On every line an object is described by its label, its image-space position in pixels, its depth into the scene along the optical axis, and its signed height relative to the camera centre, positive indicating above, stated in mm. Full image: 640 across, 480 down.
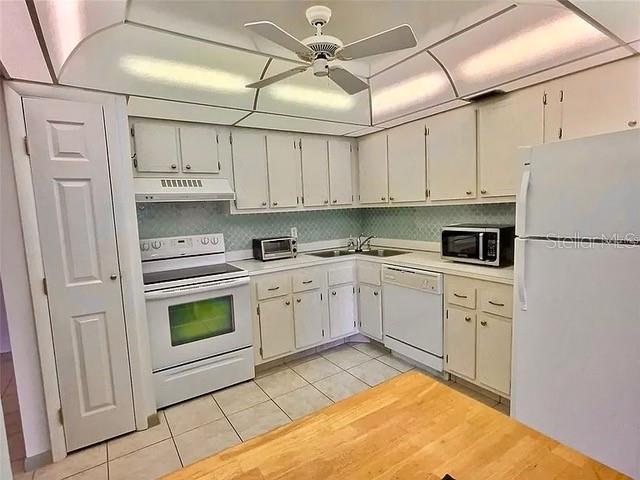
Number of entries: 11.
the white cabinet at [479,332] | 2342 -942
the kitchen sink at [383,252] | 3773 -499
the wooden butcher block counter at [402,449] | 887 -692
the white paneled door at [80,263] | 2014 -262
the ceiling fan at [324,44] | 1403 +749
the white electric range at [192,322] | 2533 -845
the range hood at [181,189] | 2660 +234
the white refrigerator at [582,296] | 1571 -492
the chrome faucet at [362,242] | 4219 -410
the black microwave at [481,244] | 2502 -303
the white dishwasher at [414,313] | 2805 -940
